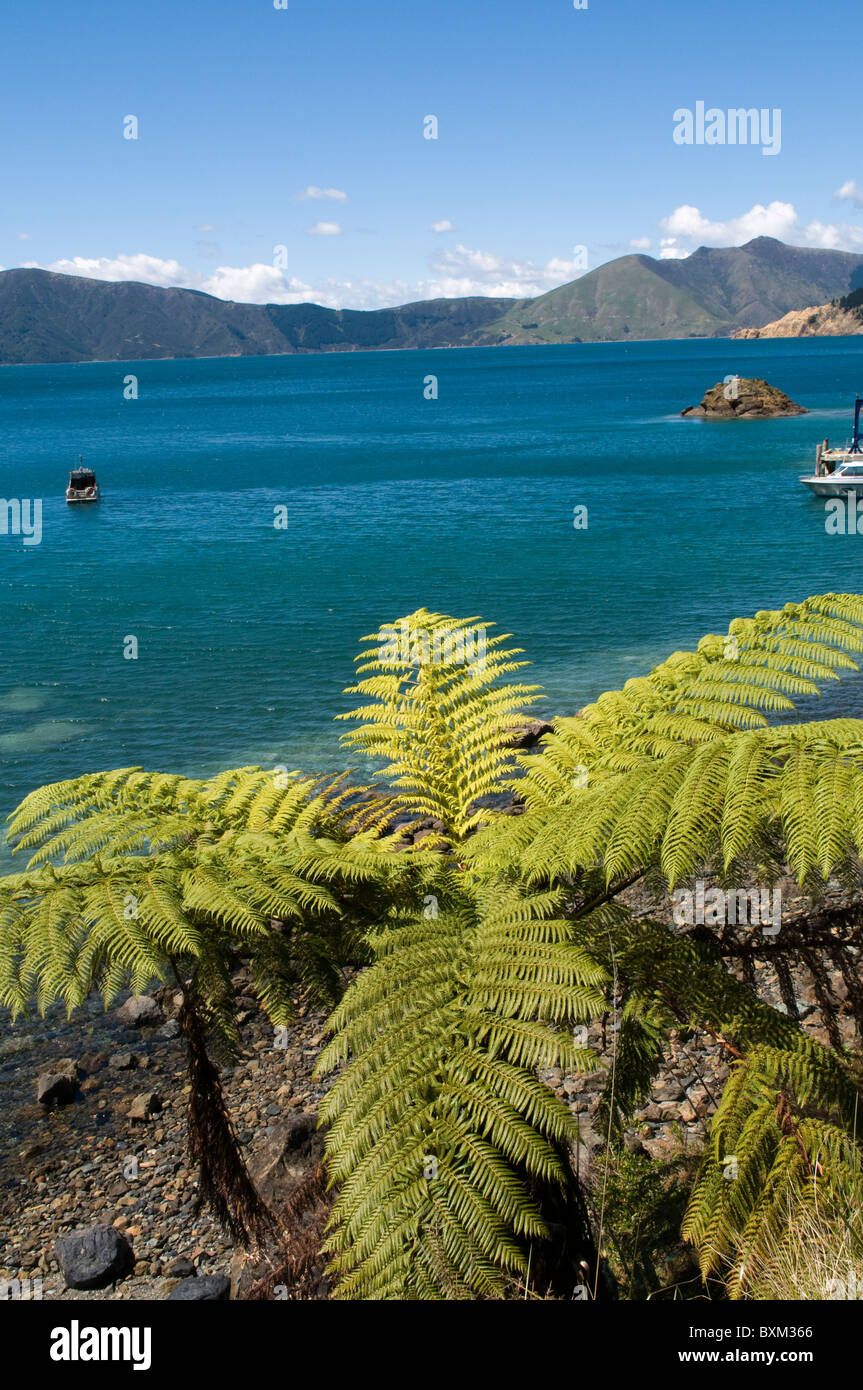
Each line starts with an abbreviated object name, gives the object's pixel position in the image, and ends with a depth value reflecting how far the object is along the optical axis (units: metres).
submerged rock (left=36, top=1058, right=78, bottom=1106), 9.28
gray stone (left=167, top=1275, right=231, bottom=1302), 6.50
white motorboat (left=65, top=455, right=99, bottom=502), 56.00
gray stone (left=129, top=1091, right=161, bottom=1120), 8.90
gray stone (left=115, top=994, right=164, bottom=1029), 10.73
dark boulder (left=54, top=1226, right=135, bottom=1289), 6.94
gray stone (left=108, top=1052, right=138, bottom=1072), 9.82
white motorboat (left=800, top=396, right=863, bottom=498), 46.75
